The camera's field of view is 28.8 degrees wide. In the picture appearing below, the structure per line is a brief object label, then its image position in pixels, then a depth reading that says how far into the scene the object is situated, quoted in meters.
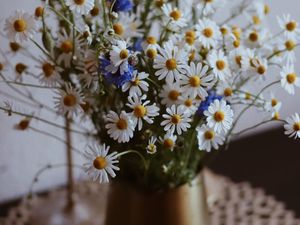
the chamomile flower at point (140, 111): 0.56
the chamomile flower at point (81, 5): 0.55
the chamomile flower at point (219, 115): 0.56
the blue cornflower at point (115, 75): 0.55
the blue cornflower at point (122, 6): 0.60
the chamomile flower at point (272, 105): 0.64
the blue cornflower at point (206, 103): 0.60
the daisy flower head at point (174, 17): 0.60
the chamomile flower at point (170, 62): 0.56
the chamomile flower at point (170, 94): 0.59
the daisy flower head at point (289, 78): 0.62
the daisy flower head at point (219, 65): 0.59
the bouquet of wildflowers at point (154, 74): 0.56
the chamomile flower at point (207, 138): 0.59
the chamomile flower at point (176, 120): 0.56
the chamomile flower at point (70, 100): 0.60
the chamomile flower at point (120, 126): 0.56
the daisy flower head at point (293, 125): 0.59
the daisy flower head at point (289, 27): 0.67
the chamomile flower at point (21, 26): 0.59
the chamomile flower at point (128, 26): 0.64
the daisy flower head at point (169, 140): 0.57
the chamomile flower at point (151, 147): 0.57
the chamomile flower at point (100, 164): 0.56
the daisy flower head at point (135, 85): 0.56
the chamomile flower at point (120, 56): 0.54
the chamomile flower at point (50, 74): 0.63
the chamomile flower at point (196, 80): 0.56
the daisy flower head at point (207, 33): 0.61
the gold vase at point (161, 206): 0.70
